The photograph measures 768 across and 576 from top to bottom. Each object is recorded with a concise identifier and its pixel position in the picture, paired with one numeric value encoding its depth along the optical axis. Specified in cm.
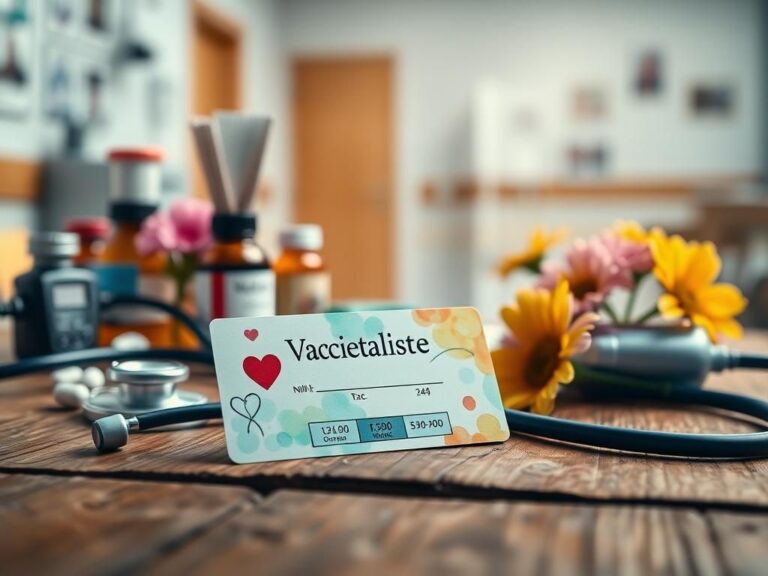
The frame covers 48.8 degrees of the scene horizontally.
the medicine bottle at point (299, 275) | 104
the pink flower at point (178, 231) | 112
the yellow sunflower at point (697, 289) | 83
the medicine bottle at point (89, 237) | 123
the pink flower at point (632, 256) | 85
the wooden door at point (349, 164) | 565
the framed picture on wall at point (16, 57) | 285
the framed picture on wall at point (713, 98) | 522
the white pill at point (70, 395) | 76
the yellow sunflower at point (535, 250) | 99
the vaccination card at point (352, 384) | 57
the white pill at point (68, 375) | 88
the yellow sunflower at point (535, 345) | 70
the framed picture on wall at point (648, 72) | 529
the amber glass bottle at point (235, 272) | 95
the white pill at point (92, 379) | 85
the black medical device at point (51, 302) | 96
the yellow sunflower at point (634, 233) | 89
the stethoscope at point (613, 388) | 58
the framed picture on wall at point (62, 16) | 311
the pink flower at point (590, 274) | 84
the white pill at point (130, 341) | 104
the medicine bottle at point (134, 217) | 117
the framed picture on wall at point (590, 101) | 532
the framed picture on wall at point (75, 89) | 312
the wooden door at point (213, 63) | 457
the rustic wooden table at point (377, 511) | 39
